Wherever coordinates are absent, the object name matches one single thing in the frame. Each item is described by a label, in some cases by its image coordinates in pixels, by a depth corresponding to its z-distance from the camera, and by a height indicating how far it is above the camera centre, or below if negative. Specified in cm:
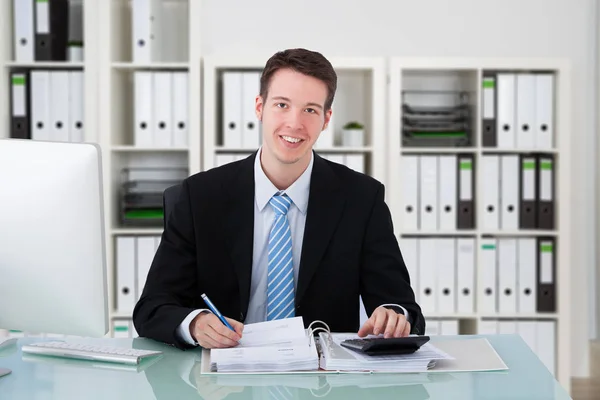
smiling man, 196 -15
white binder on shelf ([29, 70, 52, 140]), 363 +33
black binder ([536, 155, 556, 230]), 370 -8
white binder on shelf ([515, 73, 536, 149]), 368 +29
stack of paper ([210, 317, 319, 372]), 149 -34
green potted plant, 376 +19
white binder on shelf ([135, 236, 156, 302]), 364 -36
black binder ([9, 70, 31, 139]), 363 +32
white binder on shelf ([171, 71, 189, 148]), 364 +32
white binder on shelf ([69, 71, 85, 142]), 365 +34
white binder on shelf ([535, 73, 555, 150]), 368 +29
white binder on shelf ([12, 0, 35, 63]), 363 +68
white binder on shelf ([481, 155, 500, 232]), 369 -6
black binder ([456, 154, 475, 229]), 369 -9
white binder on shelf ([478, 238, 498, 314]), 370 -48
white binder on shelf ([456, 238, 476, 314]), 370 -45
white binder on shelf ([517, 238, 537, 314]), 371 -47
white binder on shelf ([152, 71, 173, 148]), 365 +31
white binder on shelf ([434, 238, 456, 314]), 369 -47
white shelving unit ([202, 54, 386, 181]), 363 +32
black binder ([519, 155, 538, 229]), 370 -7
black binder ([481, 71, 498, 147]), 368 +30
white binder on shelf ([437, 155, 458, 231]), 368 -8
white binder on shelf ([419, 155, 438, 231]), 368 -8
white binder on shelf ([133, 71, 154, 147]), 364 +31
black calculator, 153 -33
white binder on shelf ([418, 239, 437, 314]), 369 -48
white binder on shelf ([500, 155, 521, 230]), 369 -6
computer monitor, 142 -9
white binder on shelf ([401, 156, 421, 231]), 367 -8
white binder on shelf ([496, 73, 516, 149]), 368 +30
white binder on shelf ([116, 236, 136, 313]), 364 -45
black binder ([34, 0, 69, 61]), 364 +69
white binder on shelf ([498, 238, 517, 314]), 371 -46
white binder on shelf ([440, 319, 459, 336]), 370 -71
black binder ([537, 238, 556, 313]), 371 -49
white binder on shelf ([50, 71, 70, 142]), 365 +33
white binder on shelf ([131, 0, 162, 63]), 363 +68
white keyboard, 157 -36
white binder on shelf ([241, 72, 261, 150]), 364 +29
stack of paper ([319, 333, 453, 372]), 149 -35
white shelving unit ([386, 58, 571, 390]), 366 +1
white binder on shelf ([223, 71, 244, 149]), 364 +31
